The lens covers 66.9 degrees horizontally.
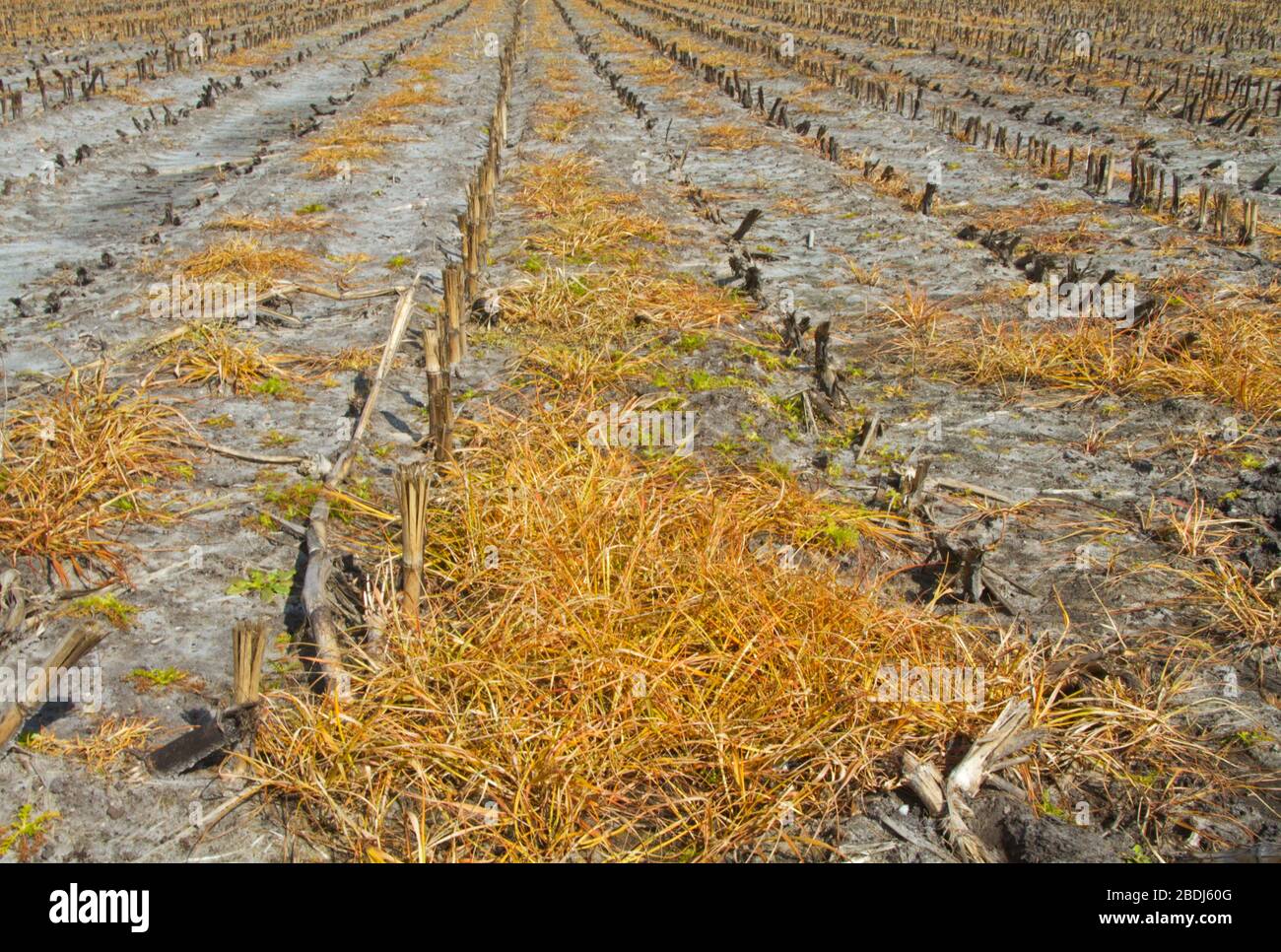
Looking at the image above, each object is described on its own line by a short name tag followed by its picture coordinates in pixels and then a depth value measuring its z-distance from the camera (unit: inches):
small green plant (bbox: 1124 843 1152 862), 122.3
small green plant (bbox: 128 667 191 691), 147.3
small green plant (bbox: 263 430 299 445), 219.6
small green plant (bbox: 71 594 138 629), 160.7
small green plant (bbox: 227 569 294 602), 170.1
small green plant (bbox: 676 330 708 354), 269.6
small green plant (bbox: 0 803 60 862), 118.0
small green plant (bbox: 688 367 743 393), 246.2
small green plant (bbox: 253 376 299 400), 239.9
